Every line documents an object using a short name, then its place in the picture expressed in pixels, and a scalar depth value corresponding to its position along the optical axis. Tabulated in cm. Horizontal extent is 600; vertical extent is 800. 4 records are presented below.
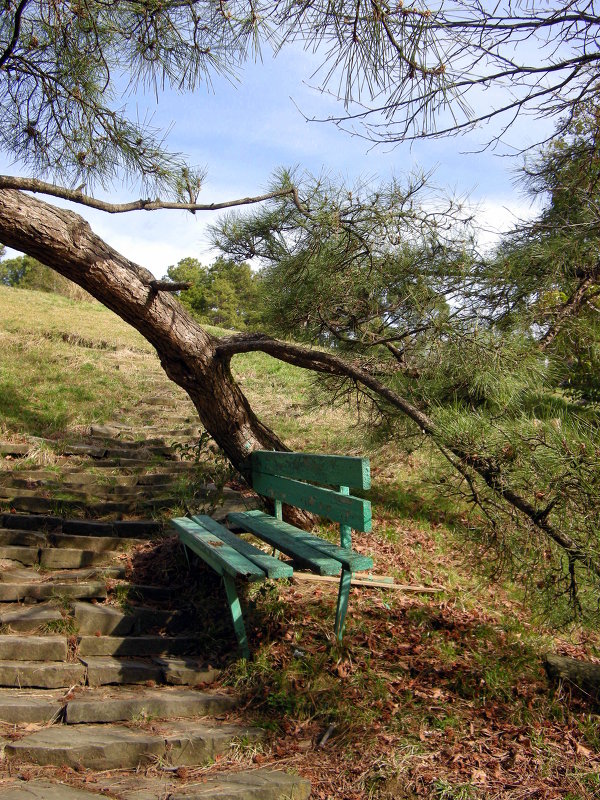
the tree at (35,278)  2200
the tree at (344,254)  309
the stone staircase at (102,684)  289
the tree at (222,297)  3544
